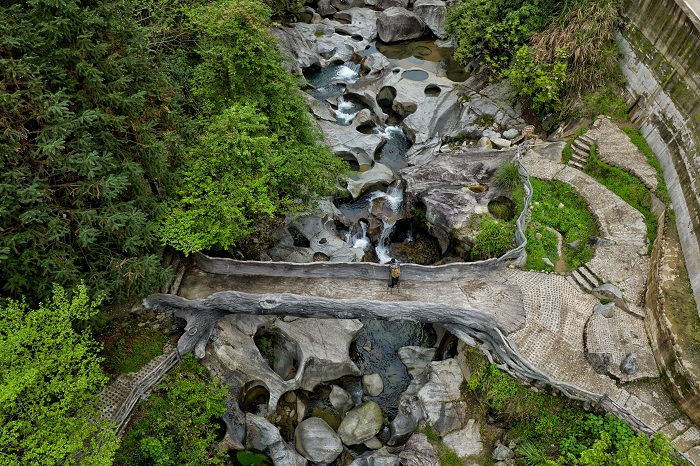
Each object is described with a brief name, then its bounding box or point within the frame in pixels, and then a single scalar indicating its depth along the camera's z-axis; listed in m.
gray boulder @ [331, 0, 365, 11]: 43.91
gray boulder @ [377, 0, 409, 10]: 43.01
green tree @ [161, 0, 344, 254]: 15.59
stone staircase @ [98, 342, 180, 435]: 14.43
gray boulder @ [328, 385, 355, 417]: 18.28
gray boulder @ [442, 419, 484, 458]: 15.52
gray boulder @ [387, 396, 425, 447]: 17.00
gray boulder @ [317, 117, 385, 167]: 28.17
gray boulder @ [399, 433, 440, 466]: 15.38
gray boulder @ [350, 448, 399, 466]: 16.06
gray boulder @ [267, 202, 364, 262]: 21.28
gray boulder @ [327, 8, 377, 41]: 40.00
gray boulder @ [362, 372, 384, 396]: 18.83
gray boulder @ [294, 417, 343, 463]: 16.67
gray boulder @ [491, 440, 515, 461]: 14.88
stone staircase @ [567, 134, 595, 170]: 23.21
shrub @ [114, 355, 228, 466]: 13.99
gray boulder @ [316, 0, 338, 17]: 43.09
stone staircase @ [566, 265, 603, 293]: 17.78
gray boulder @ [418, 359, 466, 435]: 16.23
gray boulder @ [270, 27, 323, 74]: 33.12
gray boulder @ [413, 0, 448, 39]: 39.41
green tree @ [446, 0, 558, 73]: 27.48
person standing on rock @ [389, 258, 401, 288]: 17.25
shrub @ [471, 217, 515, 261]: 19.50
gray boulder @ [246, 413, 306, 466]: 16.23
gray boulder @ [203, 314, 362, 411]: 17.11
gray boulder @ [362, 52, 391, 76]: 35.12
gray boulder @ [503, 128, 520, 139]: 27.05
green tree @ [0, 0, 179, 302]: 11.04
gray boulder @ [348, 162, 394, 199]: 26.02
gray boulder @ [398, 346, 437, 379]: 19.14
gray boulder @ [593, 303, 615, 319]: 16.70
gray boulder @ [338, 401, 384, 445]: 17.16
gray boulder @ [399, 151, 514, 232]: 21.78
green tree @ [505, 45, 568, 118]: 25.25
